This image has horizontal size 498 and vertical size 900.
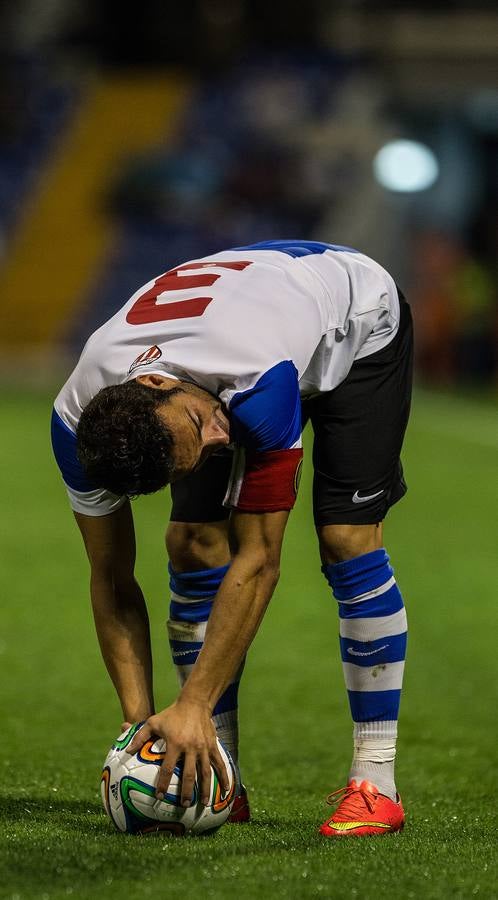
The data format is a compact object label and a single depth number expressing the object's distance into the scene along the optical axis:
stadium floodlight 49.53
